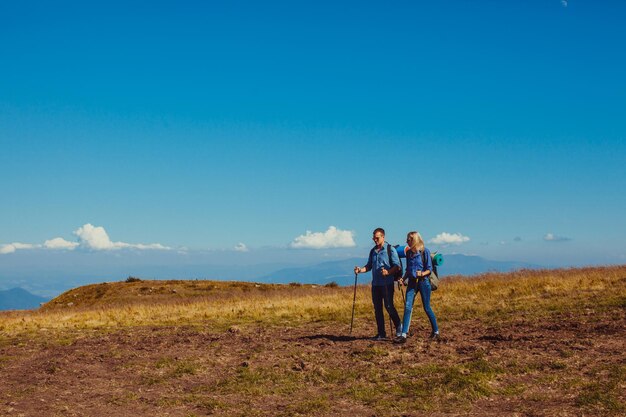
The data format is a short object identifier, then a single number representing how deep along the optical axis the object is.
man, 14.20
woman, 14.03
